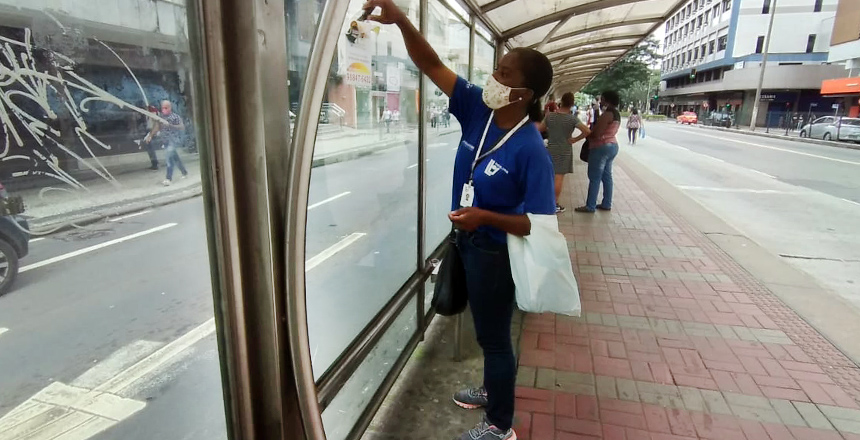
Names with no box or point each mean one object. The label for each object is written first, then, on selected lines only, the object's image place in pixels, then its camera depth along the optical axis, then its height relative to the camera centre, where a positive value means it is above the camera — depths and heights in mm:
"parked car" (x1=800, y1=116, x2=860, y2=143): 22453 -878
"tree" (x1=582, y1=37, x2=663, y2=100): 27938 +1909
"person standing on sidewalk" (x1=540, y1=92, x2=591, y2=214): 6461 -351
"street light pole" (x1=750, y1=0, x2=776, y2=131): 32625 +1711
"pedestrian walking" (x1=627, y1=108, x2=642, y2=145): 21580 -693
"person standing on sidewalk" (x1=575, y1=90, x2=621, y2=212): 6652 -491
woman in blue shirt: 1891 -255
